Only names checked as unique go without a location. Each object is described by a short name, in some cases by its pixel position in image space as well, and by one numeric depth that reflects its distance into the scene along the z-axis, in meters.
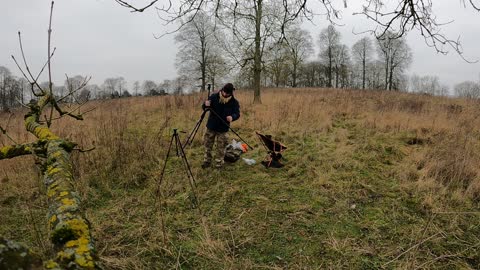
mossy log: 1.10
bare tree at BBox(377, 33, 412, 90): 40.24
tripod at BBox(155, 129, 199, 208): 4.64
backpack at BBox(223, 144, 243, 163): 6.27
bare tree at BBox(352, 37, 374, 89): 49.22
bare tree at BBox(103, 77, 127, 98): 82.44
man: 6.05
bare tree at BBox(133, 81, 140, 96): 86.94
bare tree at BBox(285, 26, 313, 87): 37.56
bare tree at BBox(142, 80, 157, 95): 78.72
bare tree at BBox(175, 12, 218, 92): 35.34
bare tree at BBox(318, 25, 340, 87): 46.59
